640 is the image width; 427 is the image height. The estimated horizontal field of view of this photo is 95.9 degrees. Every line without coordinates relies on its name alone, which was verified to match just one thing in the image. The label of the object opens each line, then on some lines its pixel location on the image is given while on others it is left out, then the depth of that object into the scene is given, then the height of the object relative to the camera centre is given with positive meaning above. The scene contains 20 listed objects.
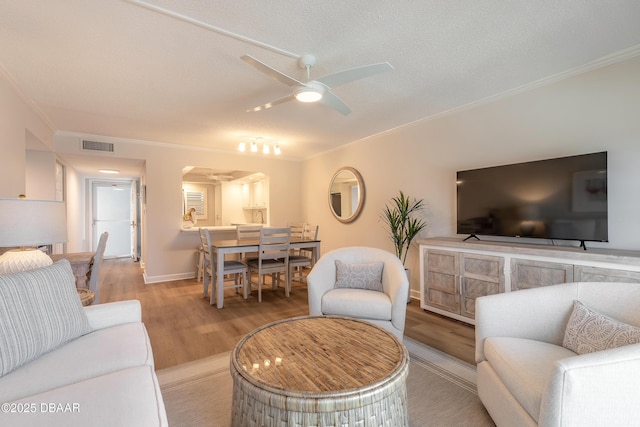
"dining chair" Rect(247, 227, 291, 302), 3.99 -0.63
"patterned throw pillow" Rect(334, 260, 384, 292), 2.79 -0.66
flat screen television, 2.39 +0.08
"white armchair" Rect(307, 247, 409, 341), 2.39 -0.76
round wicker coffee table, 1.13 -0.75
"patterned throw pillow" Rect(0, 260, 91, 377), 1.25 -0.51
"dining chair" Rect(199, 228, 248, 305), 3.85 -0.80
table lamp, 1.73 -0.11
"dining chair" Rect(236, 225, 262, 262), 4.43 -0.36
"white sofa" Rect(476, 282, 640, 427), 1.03 -0.69
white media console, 2.15 -0.53
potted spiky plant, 3.91 -0.19
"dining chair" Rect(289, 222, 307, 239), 5.44 -0.41
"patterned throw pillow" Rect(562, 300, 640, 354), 1.28 -0.59
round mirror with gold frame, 5.02 +0.28
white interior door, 7.90 -0.13
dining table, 3.66 -0.54
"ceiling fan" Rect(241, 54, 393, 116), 1.97 +0.96
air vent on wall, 4.49 +1.03
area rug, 1.66 -1.21
